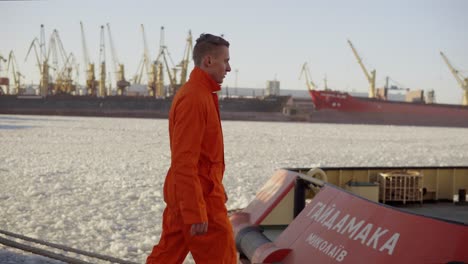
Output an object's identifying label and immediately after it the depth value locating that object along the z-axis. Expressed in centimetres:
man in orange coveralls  274
